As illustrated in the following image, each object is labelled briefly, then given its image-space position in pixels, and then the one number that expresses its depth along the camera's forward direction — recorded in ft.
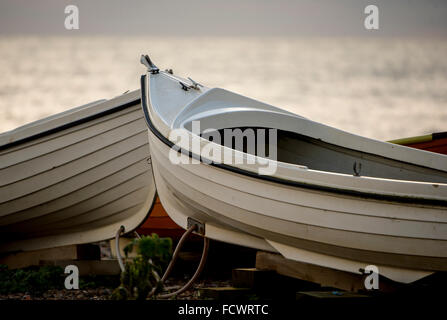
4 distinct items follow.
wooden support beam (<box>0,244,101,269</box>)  49.67
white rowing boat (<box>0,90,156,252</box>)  45.19
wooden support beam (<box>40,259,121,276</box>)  47.32
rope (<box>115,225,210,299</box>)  35.55
